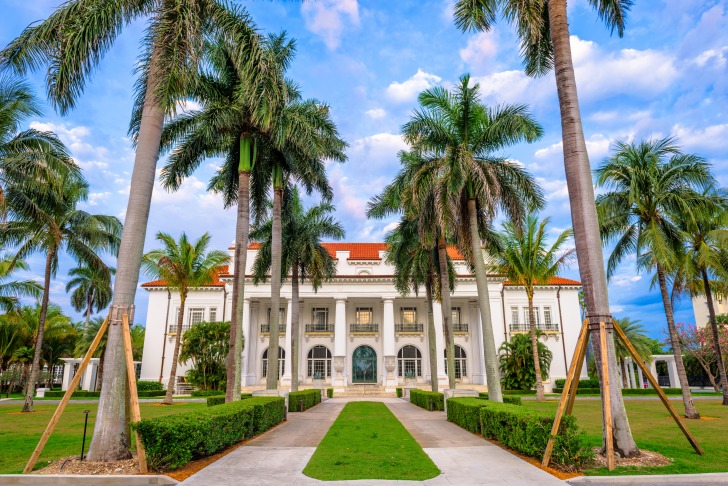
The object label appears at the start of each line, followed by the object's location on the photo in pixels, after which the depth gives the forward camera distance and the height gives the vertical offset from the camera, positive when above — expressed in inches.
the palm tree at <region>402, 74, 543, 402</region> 599.5 +266.8
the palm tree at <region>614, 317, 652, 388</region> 1350.9 +51.7
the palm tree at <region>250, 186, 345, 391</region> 953.5 +245.7
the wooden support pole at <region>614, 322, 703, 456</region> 336.5 -26.3
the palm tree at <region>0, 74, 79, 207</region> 603.5 +303.0
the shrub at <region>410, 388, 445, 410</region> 778.2 -59.0
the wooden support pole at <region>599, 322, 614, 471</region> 297.4 -25.3
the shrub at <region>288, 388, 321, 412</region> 762.2 -58.4
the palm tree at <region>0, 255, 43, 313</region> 1109.7 +189.9
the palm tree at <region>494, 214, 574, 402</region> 897.5 +205.5
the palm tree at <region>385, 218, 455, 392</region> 935.7 +206.2
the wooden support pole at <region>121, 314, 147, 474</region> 303.9 -2.8
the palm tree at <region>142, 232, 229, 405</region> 963.3 +213.3
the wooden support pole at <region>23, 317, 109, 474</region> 284.8 -20.9
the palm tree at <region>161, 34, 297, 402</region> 570.9 +299.8
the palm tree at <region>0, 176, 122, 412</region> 783.1 +236.3
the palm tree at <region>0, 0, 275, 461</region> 350.0 +237.5
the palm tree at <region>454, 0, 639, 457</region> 340.0 +179.0
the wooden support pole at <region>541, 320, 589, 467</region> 303.4 -15.1
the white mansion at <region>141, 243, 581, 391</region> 1520.7 +153.2
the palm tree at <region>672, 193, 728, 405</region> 652.4 +170.6
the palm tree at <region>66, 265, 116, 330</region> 1741.1 +296.5
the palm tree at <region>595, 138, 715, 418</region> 614.5 +217.9
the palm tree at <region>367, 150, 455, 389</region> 639.8 +236.2
